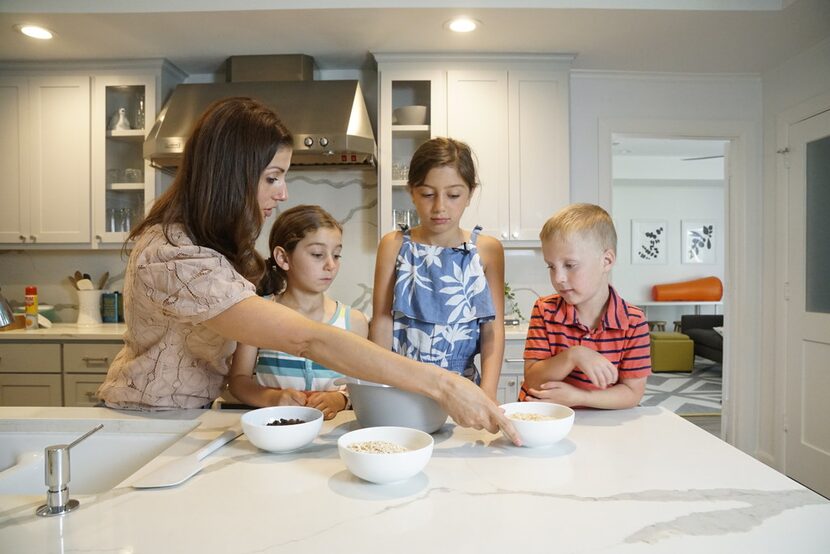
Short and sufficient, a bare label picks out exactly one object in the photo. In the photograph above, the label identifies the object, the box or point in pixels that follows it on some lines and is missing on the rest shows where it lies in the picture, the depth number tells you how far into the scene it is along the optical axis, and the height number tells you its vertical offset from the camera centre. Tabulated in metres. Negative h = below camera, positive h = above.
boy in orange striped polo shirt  1.27 -0.12
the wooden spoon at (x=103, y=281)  3.48 -0.02
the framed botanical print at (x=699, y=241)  8.16 +0.48
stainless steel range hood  2.91 +0.83
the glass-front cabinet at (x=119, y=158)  3.23 +0.68
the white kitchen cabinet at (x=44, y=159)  3.24 +0.67
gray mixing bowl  1.03 -0.24
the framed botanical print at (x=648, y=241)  8.09 +0.48
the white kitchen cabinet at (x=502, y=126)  3.12 +0.82
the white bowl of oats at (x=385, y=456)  0.81 -0.26
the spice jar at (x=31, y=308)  3.15 -0.17
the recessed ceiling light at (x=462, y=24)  2.68 +1.19
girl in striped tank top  1.53 -0.04
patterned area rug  4.77 -1.10
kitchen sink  1.17 -0.34
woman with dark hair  1.00 -0.04
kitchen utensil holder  3.33 -0.17
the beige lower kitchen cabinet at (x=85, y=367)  2.93 -0.46
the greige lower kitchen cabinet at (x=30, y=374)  2.95 -0.50
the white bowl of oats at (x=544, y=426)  0.97 -0.26
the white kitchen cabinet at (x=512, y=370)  2.88 -0.47
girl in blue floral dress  1.59 -0.01
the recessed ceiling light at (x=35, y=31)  2.77 +1.20
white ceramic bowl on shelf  3.14 +0.88
